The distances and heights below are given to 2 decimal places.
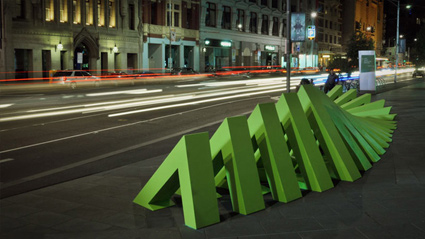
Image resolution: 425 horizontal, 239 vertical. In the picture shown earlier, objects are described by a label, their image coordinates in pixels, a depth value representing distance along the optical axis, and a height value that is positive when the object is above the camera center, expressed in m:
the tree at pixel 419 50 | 53.06 +3.46
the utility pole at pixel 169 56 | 52.28 +2.76
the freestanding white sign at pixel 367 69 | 27.98 +0.65
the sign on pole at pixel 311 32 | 28.38 +2.96
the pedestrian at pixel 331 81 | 22.64 -0.07
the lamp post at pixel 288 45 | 17.44 +1.32
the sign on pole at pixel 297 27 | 18.41 +2.14
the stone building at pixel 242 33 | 61.38 +6.83
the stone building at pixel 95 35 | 39.25 +4.40
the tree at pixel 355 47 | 36.86 +2.61
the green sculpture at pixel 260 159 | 5.61 -1.13
